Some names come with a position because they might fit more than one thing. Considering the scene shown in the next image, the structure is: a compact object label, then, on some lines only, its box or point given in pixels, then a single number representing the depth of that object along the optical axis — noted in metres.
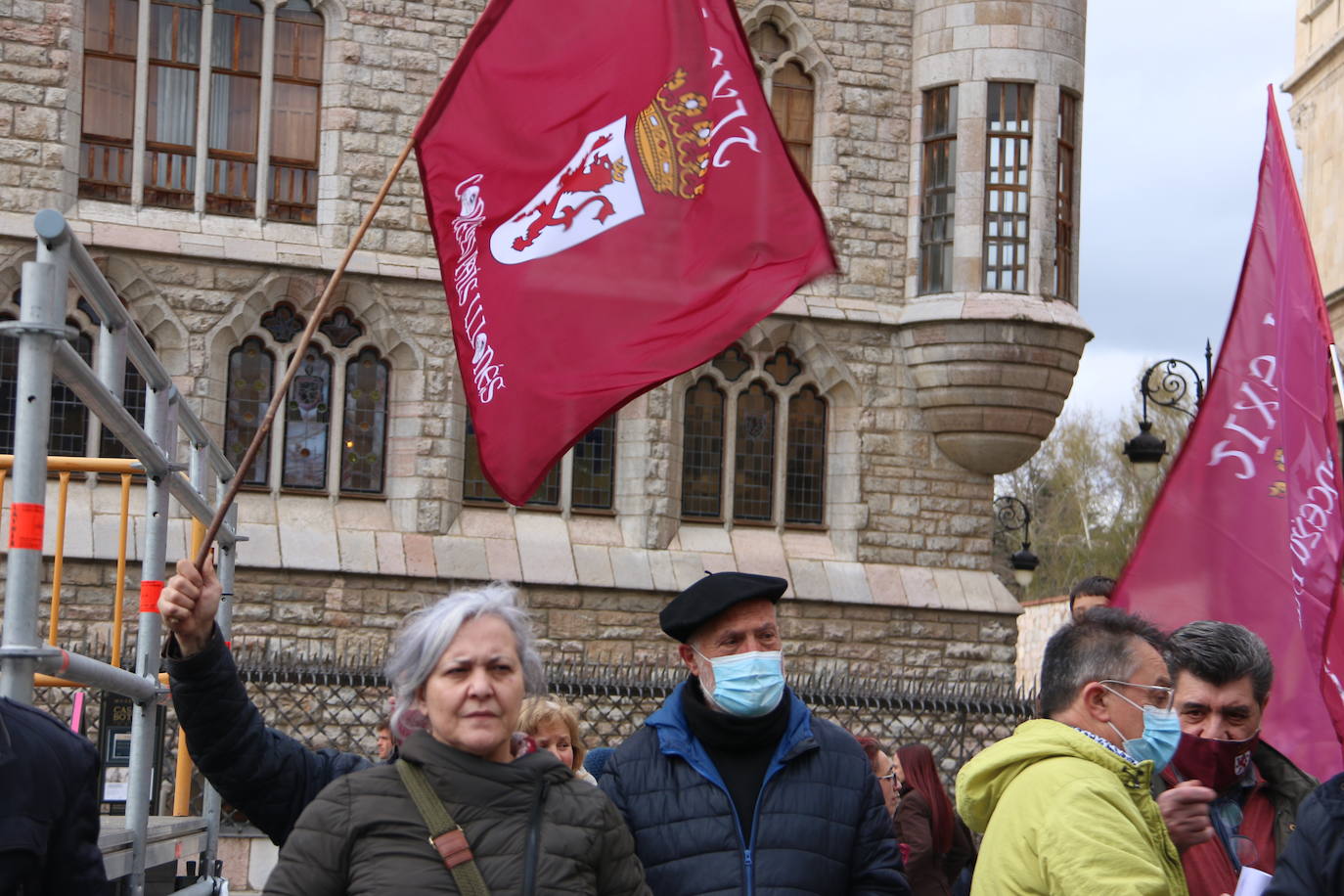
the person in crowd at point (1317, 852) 3.03
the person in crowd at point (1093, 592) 6.41
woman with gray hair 2.96
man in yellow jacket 3.20
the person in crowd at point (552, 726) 5.25
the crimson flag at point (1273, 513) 5.71
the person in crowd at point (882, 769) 7.33
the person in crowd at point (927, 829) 7.04
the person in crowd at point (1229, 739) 4.29
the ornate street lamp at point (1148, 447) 13.43
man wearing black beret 3.72
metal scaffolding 3.19
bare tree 43.66
